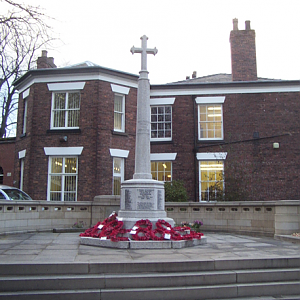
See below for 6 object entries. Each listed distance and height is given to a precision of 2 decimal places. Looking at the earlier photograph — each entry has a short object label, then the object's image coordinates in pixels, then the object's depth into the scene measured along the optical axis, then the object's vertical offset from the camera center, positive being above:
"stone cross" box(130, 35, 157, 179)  10.42 +2.06
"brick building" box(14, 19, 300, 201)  17.77 +3.41
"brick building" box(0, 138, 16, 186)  22.30 +2.48
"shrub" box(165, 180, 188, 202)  16.22 +0.30
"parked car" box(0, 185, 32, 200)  14.77 +0.22
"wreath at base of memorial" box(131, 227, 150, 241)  8.99 -0.87
